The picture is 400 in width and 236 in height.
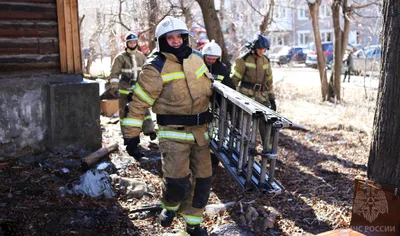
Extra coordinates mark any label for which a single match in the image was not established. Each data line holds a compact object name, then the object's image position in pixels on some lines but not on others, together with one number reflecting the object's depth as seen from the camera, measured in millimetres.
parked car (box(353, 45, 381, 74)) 20681
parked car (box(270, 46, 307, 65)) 29236
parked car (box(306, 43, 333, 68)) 27469
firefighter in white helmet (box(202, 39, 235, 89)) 5645
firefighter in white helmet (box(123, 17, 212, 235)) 3713
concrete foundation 5434
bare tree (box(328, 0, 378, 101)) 11219
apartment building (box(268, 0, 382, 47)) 39016
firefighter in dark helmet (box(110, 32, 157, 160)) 7012
